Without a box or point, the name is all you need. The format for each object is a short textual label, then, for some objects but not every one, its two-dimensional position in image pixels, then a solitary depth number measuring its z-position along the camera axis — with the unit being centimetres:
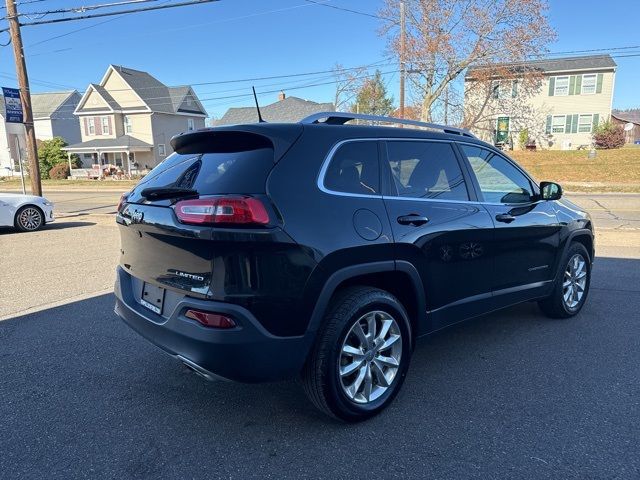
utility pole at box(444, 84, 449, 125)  3086
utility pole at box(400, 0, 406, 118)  2142
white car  1068
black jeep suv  250
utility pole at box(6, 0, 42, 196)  1390
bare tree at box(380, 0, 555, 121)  2791
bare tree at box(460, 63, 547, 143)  3234
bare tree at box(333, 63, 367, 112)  4523
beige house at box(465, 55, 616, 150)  3356
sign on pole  1276
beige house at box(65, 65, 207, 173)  4178
